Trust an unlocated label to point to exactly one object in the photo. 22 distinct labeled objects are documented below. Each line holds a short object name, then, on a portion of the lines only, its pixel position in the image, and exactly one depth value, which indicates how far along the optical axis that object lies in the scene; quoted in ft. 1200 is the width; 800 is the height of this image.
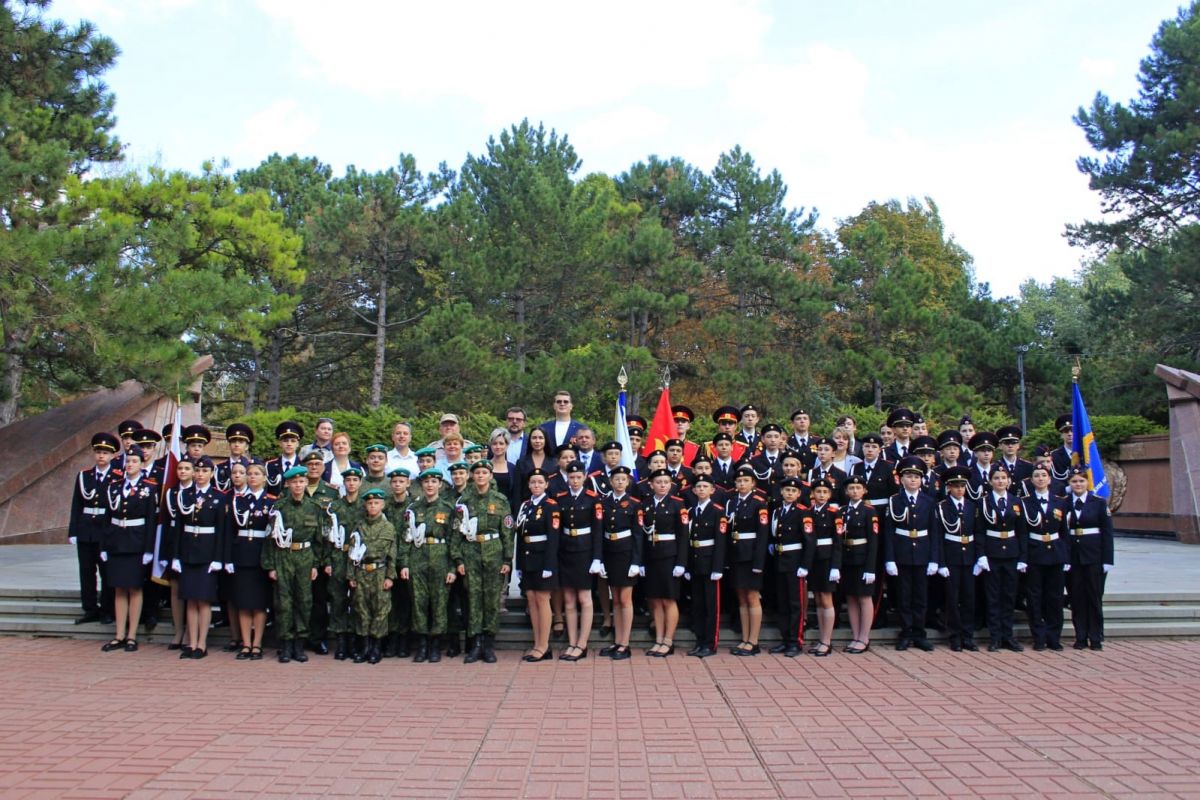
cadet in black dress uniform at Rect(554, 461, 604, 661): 25.17
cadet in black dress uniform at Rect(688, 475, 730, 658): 25.54
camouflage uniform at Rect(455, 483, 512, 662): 24.98
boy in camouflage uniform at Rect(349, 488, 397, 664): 24.62
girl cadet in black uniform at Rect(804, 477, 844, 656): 25.50
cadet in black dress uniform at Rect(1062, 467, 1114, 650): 26.17
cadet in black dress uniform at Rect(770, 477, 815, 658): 25.66
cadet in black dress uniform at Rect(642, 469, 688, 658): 25.46
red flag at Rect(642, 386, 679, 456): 34.53
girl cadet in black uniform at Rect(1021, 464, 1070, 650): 26.32
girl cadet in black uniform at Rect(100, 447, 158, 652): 26.05
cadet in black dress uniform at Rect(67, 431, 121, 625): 27.37
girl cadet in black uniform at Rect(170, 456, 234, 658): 25.08
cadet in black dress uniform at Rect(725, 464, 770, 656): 25.49
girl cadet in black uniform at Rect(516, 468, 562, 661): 25.05
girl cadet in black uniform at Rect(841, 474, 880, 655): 25.68
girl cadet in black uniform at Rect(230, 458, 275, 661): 25.05
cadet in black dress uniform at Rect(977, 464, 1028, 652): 26.16
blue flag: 32.78
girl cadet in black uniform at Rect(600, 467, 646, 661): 25.38
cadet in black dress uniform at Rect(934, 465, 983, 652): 26.14
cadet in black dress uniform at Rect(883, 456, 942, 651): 26.12
